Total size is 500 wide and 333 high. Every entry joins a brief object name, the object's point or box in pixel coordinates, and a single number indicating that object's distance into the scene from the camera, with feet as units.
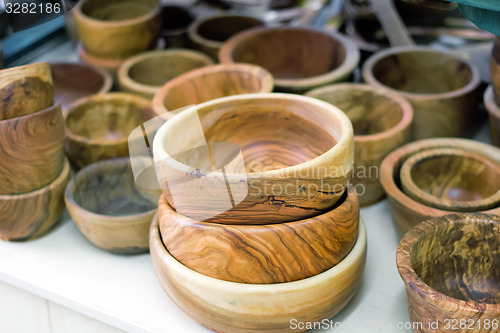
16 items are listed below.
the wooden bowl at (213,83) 2.78
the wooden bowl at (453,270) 1.71
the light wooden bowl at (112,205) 2.32
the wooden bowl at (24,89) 2.24
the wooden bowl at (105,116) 3.02
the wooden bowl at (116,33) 3.42
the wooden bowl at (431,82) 2.87
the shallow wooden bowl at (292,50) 3.34
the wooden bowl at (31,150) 2.26
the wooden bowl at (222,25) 3.91
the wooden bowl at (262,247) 1.86
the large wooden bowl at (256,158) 1.82
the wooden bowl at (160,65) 3.43
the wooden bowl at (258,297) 1.89
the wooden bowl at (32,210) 2.42
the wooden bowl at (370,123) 2.57
